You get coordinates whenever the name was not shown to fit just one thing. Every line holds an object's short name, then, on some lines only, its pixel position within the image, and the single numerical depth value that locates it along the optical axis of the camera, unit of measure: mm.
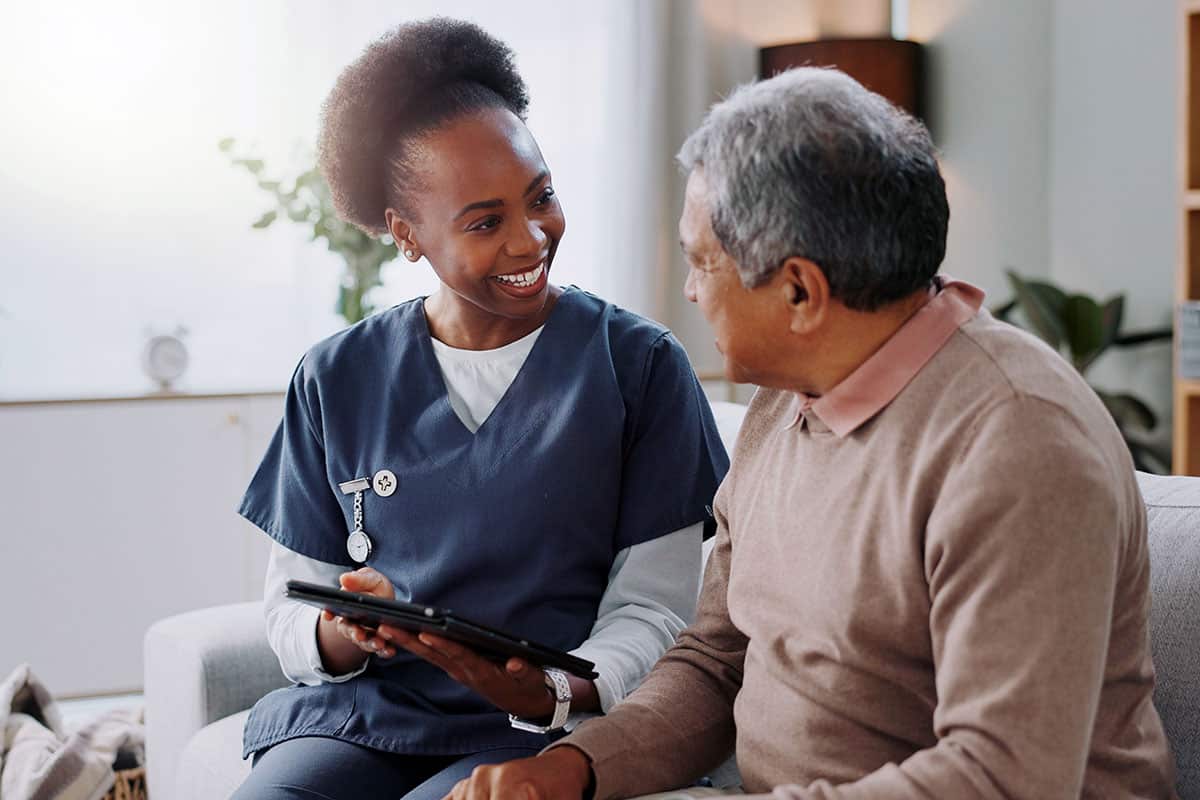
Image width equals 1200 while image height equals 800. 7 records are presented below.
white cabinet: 3488
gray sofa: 1936
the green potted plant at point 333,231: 3744
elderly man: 1021
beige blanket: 2357
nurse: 1617
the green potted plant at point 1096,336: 3756
